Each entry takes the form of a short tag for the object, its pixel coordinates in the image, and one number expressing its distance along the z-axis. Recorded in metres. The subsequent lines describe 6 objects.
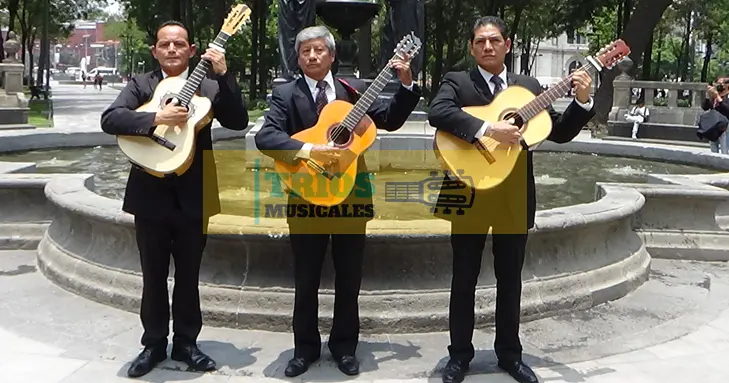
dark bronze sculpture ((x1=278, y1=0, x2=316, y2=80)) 10.34
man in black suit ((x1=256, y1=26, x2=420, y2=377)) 4.16
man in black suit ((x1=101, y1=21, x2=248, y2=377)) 4.14
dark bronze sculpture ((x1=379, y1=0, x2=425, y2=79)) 10.97
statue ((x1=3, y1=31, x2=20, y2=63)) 23.62
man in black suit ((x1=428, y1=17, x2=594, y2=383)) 4.10
